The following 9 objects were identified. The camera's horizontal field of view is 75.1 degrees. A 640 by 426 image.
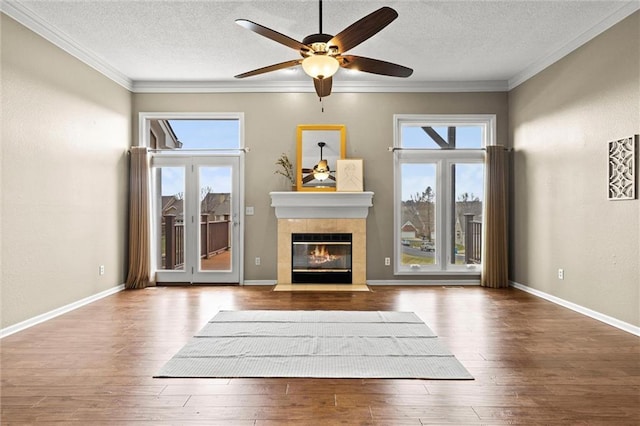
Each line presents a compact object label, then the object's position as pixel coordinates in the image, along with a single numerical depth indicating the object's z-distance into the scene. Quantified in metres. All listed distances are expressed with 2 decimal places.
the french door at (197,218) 6.14
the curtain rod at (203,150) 6.10
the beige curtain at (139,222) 5.85
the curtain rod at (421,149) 6.08
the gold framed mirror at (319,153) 6.09
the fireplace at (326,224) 6.02
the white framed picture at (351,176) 5.98
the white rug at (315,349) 2.69
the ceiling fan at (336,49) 2.90
